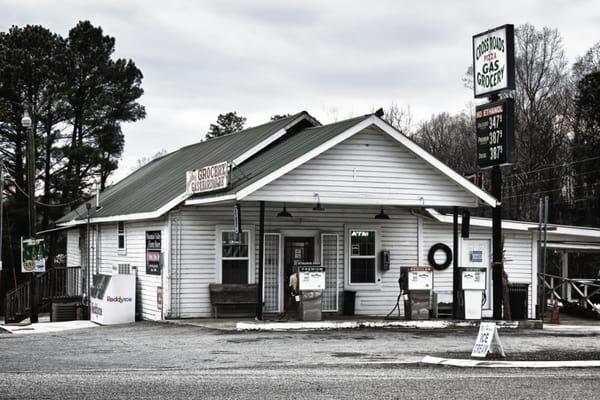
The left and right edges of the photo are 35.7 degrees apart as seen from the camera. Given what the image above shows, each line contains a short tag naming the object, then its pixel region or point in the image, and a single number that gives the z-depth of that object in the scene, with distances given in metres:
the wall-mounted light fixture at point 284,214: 24.48
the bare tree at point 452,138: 64.25
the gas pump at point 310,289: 22.14
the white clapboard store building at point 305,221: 22.83
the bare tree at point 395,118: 69.33
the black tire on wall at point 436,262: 27.47
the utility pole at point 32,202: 29.56
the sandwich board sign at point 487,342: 15.74
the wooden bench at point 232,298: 24.72
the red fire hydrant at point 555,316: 26.55
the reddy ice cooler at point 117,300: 25.95
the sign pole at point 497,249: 22.72
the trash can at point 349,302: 26.06
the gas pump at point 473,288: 23.95
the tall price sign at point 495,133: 22.17
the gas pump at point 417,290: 23.33
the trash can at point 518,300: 26.12
